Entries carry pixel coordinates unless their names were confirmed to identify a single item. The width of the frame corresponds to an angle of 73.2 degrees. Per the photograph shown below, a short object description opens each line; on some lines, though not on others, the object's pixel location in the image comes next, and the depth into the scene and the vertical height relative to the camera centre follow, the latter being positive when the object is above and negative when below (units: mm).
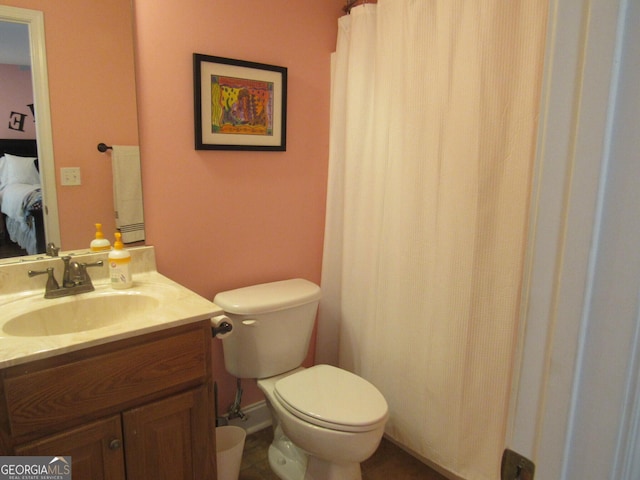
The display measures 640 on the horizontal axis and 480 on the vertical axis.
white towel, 1581 -60
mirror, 1404 +252
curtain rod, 2043 +843
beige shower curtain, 1429 -70
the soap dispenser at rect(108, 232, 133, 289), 1484 -320
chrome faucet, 1410 -355
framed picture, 1740 +317
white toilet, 1512 -803
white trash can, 1589 -1030
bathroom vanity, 1048 -576
